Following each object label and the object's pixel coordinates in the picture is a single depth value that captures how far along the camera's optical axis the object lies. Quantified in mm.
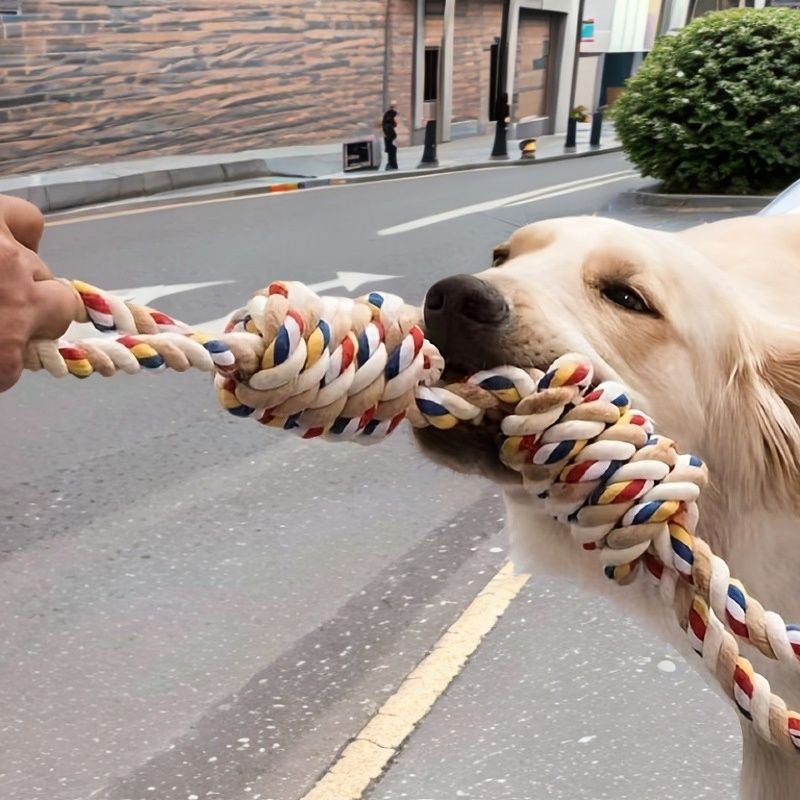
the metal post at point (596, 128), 28758
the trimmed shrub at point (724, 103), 12789
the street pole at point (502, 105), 24734
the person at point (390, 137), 20641
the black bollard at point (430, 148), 22297
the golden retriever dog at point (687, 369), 1558
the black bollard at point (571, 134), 28516
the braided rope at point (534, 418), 1169
